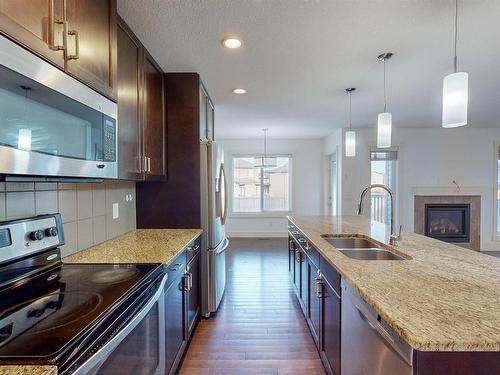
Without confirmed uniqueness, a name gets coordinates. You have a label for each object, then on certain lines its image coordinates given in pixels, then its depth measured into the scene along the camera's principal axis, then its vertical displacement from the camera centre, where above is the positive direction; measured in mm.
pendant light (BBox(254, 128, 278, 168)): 6957 +532
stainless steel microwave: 876 +235
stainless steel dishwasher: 927 -605
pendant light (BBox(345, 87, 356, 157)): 3475 +501
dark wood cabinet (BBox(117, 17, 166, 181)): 1818 +536
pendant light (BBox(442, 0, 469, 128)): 1620 +491
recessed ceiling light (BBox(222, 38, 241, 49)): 2102 +1052
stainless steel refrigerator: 2715 -426
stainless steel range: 782 -429
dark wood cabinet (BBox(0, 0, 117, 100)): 922 +579
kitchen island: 819 -422
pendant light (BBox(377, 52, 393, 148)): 2518 +500
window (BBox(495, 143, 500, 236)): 5574 -119
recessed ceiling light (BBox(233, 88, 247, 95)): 3262 +1065
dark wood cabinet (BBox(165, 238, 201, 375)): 1669 -824
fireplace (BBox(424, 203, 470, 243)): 5562 -729
